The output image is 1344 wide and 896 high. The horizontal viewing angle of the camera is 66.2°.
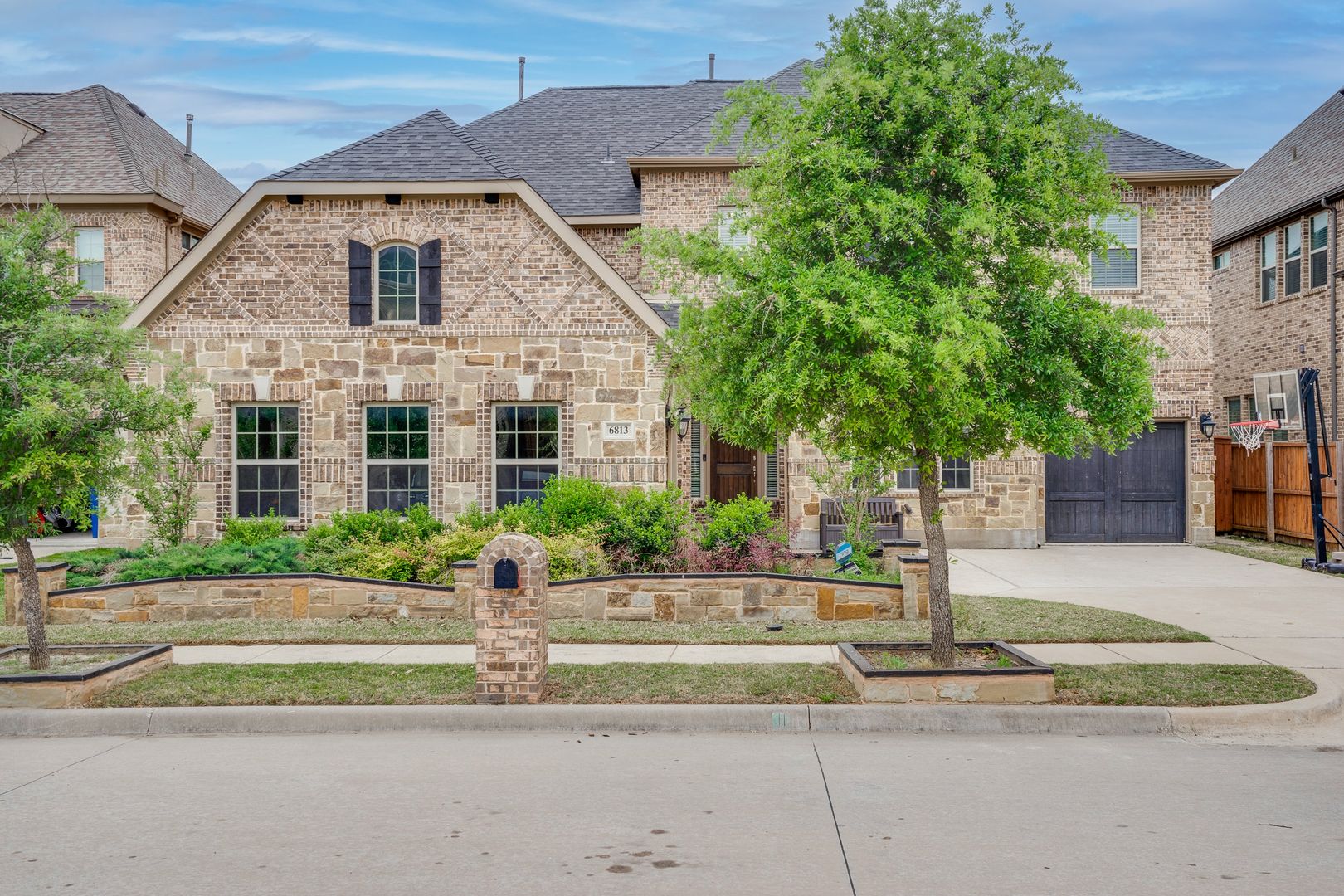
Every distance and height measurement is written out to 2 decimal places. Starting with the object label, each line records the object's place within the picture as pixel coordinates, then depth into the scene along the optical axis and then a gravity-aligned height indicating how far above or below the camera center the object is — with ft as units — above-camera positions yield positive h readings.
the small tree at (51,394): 27.58 +1.75
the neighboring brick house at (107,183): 72.02 +19.88
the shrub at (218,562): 41.39 -4.27
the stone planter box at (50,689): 26.61 -5.96
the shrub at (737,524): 44.32 -3.05
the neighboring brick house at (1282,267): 68.08 +13.33
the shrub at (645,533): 43.34 -3.32
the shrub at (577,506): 45.16 -2.26
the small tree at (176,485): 47.75 -1.32
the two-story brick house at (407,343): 54.19 +6.02
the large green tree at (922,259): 25.82 +5.30
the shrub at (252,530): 48.88 -3.49
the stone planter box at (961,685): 26.09 -5.90
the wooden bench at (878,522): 61.41 -4.10
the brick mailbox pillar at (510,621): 26.61 -4.34
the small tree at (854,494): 46.75 -1.94
